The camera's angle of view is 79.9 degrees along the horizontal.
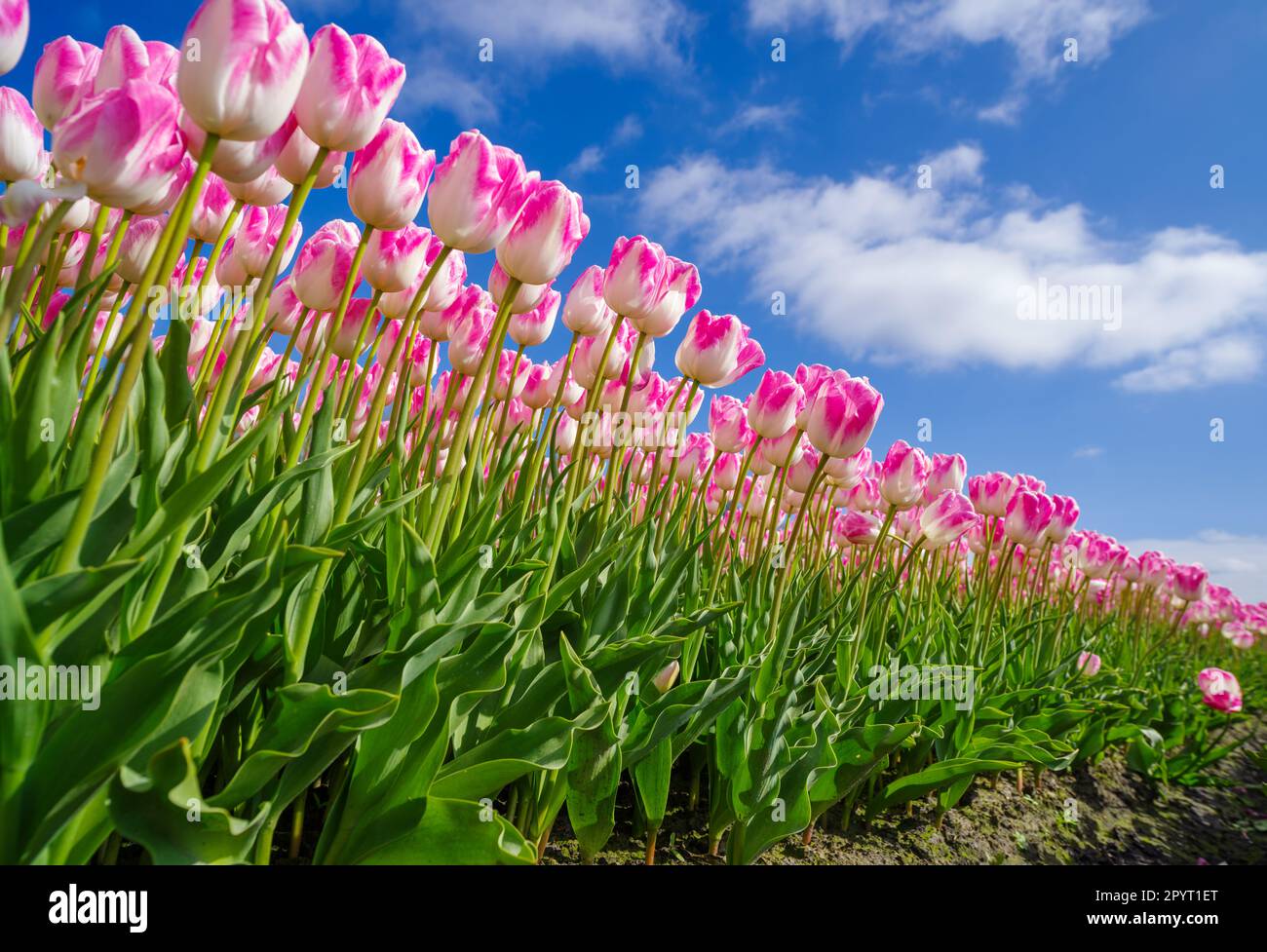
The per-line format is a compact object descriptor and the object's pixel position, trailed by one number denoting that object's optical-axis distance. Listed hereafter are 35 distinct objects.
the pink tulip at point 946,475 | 0.92
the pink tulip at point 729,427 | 0.79
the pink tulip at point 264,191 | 0.42
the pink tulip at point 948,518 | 0.85
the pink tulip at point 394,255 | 0.46
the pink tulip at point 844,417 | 0.64
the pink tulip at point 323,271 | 0.47
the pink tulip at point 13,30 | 0.39
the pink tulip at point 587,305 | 0.58
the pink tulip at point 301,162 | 0.39
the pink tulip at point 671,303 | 0.59
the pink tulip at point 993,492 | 1.06
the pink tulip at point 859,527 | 0.86
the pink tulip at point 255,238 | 0.52
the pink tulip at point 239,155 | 0.34
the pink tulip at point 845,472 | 0.80
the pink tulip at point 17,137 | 0.37
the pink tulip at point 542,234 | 0.46
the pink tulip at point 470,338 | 0.60
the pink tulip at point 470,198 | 0.42
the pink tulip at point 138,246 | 0.48
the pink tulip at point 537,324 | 0.62
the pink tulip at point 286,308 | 0.56
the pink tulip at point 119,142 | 0.31
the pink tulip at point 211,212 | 0.47
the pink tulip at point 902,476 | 0.77
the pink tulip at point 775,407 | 0.69
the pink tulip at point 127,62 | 0.38
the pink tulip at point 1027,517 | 1.03
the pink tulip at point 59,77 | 0.42
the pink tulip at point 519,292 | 0.52
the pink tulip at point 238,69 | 0.29
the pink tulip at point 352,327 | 0.54
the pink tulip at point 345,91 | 0.35
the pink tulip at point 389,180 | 0.40
